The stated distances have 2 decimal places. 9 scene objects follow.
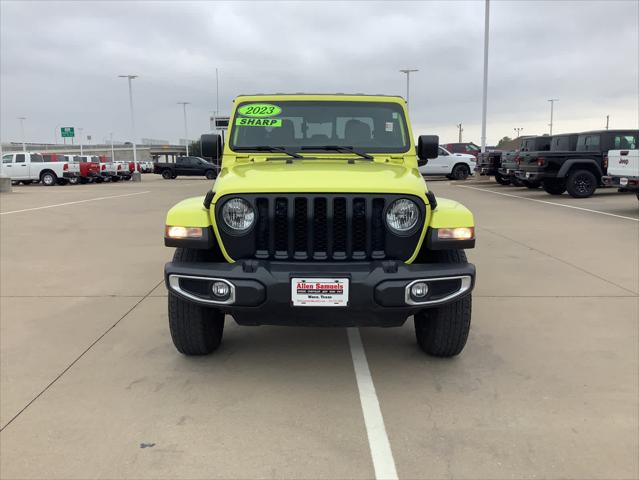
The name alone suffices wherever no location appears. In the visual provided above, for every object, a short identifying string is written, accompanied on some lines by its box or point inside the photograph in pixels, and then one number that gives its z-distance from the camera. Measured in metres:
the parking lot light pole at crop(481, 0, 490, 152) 27.61
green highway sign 55.41
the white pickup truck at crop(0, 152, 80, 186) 27.22
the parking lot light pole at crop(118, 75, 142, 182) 46.34
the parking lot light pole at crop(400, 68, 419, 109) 46.25
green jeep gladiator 3.05
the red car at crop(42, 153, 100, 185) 28.42
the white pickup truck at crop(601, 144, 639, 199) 11.23
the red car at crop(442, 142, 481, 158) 30.62
